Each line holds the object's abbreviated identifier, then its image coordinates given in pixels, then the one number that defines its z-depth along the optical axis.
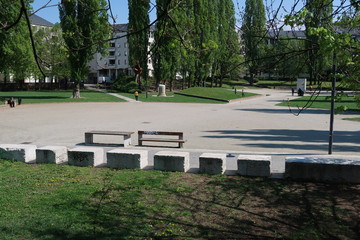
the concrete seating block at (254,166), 8.37
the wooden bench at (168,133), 12.84
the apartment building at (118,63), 80.85
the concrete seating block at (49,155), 9.61
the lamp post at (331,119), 8.45
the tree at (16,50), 34.66
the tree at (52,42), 58.09
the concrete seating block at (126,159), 9.05
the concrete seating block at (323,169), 7.80
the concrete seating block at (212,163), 8.55
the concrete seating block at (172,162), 8.77
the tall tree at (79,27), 34.75
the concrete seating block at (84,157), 9.35
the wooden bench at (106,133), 12.94
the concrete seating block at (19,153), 9.88
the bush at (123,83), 55.97
